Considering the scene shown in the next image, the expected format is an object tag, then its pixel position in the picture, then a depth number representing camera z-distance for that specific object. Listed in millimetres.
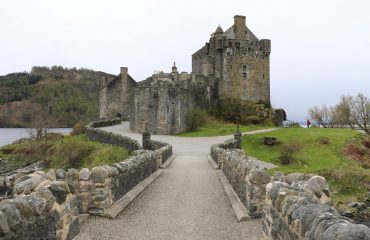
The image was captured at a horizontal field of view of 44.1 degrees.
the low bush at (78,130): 56875
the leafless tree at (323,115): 73625
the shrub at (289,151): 32150
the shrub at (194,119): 50688
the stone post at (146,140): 29234
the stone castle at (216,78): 53059
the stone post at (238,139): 32094
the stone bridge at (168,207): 5940
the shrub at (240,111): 57000
